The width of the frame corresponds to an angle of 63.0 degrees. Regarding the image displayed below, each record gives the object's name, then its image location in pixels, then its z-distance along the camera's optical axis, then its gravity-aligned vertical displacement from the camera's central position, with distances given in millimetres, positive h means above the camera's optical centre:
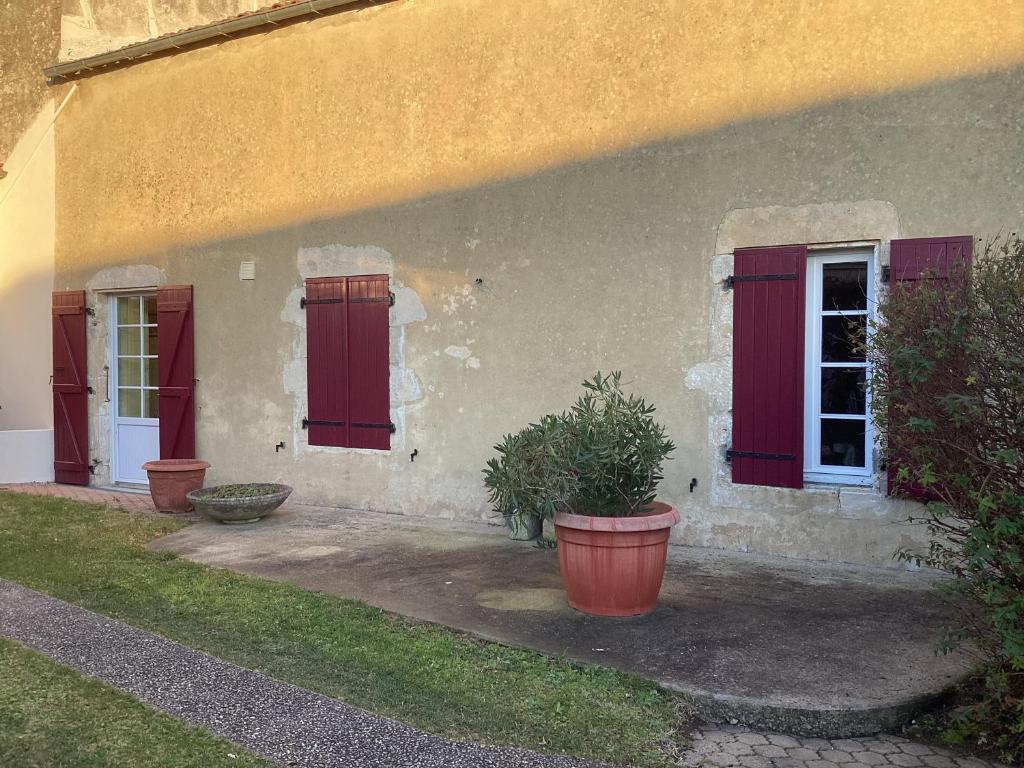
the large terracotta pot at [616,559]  4062 -996
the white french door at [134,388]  8641 -328
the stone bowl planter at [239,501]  6531 -1140
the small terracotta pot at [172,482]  7125 -1077
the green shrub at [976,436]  2766 -278
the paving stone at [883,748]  3000 -1409
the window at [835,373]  5340 -94
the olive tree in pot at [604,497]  4059 -699
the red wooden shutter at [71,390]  8766 -354
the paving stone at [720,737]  3072 -1404
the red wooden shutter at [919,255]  4844 +610
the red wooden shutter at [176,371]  8008 -142
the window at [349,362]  7000 -42
